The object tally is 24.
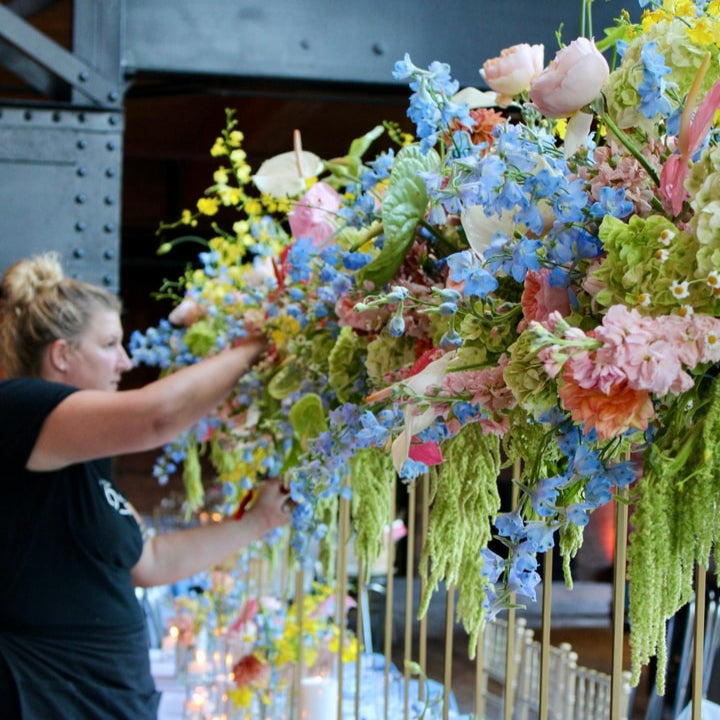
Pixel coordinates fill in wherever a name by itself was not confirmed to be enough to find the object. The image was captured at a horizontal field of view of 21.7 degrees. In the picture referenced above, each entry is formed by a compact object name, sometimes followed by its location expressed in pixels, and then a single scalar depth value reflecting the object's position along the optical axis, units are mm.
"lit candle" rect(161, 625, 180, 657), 6535
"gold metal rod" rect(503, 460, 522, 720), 2058
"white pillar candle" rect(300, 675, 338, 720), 3744
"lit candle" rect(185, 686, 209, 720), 5009
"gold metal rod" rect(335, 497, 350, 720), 2764
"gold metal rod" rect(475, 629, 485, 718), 2146
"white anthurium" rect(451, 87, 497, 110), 2112
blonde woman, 2965
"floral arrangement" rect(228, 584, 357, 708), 4311
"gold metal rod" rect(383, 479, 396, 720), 2550
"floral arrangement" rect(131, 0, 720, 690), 1489
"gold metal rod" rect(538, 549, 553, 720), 1966
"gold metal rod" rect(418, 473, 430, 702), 2326
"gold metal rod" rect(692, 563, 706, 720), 1724
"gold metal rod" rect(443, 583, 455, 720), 2232
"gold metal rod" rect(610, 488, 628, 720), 1844
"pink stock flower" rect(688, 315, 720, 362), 1463
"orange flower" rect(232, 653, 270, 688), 4358
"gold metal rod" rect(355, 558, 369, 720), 2429
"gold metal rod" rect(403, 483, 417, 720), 2491
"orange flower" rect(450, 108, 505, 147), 2118
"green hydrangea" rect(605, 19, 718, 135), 1612
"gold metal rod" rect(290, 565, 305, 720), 3207
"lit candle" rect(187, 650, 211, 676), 5264
